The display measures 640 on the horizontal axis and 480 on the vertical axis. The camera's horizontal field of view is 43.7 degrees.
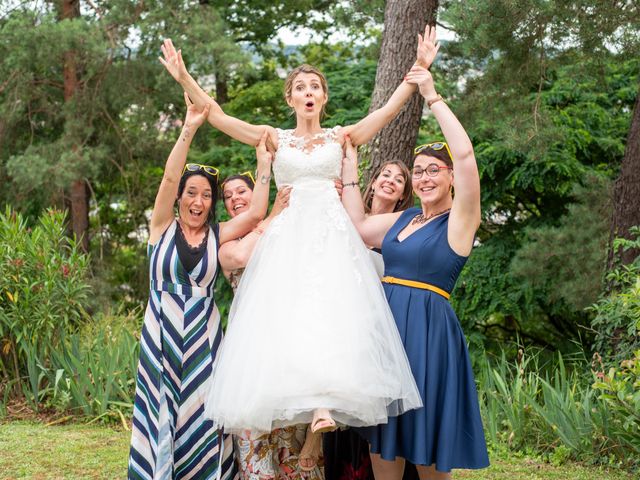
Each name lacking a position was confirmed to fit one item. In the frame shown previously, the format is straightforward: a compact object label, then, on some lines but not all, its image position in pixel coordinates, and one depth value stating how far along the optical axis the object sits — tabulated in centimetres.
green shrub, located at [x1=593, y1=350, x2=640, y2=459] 512
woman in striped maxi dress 418
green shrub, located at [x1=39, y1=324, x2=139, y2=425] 702
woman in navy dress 366
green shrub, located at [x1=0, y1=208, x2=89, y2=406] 713
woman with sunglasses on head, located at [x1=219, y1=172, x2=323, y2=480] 405
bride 346
